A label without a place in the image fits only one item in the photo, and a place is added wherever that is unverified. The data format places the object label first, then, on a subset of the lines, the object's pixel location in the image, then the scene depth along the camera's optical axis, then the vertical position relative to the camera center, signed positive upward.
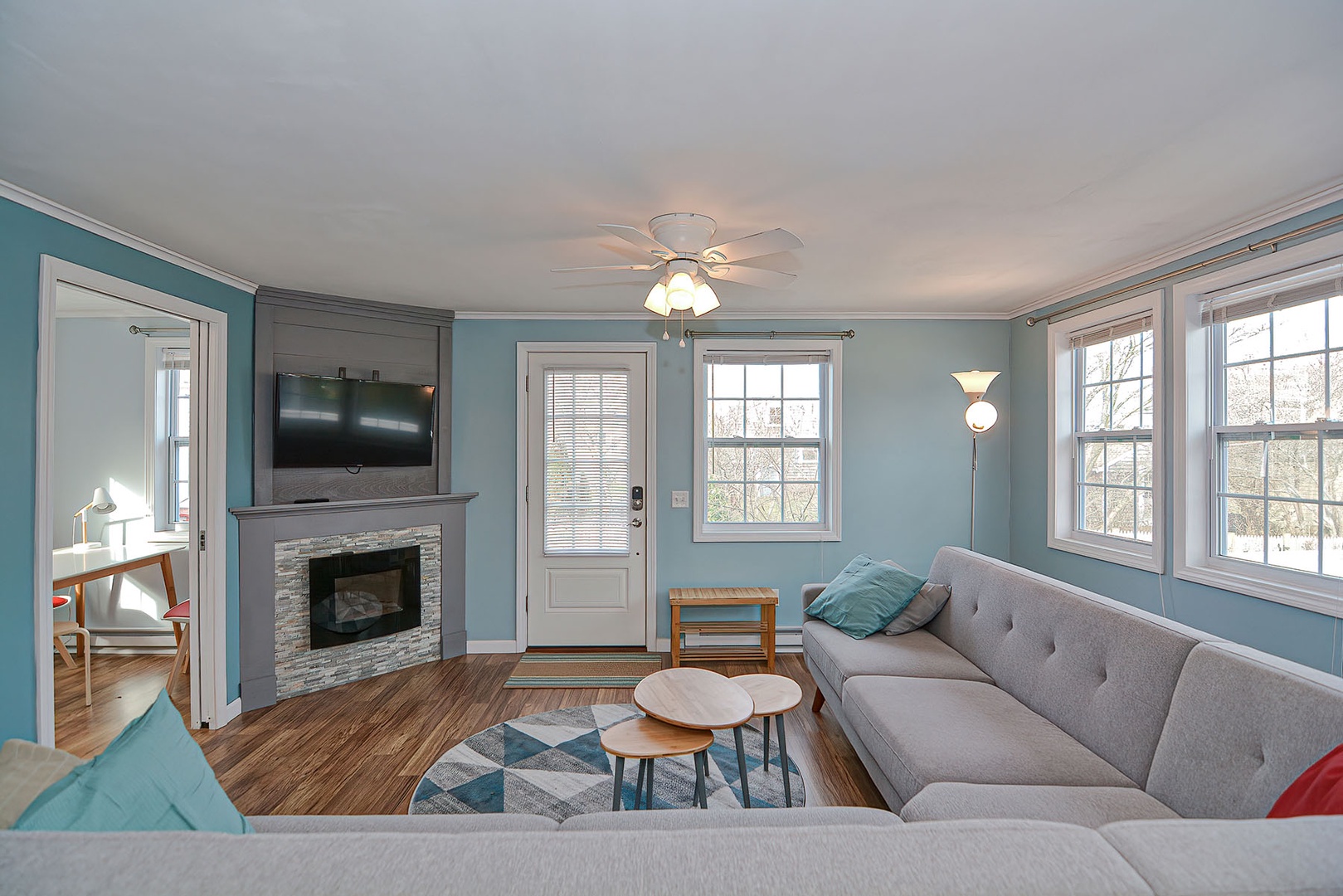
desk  3.47 -0.69
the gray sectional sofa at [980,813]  0.77 -0.56
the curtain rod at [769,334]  4.34 +0.79
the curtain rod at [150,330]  4.39 +0.81
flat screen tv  3.64 +0.15
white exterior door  4.41 -0.36
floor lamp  3.80 +0.29
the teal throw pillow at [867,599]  3.13 -0.77
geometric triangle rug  2.49 -1.41
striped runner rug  3.81 -1.41
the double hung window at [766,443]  4.46 +0.04
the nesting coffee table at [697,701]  2.12 -0.91
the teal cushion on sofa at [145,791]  1.00 -0.59
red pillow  1.04 -0.59
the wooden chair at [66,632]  3.17 -0.96
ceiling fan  2.28 +0.74
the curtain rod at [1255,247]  2.36 +0.84
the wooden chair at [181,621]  3.50 -1.05
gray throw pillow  3.13 -0.80
